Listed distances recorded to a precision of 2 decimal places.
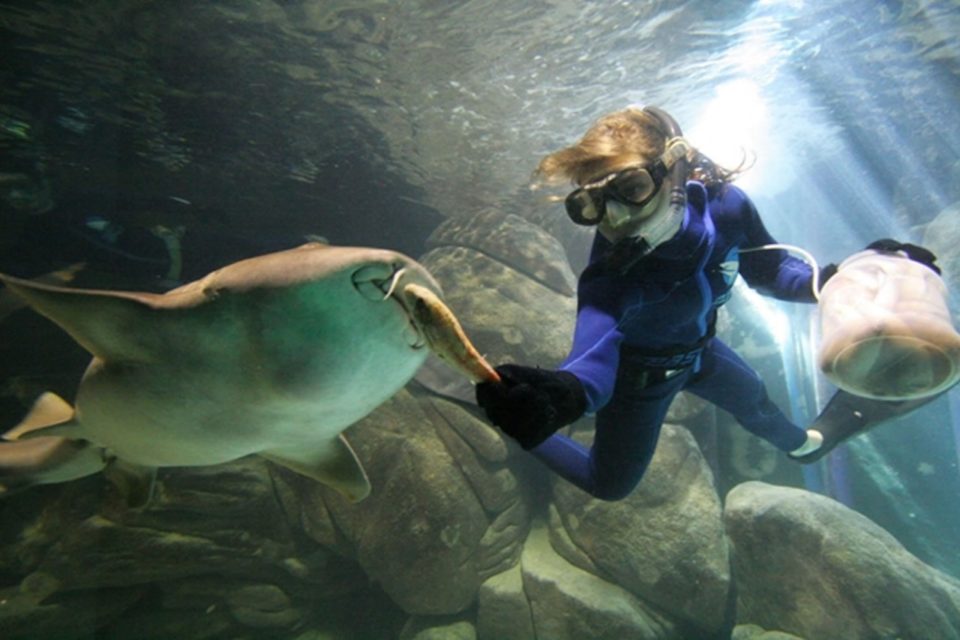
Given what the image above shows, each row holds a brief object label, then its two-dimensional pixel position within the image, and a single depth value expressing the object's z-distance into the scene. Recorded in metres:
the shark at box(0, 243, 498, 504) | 1.57
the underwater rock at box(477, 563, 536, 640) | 6.46
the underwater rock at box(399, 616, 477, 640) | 6.57
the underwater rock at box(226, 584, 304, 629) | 6.45
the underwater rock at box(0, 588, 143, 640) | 5.32
